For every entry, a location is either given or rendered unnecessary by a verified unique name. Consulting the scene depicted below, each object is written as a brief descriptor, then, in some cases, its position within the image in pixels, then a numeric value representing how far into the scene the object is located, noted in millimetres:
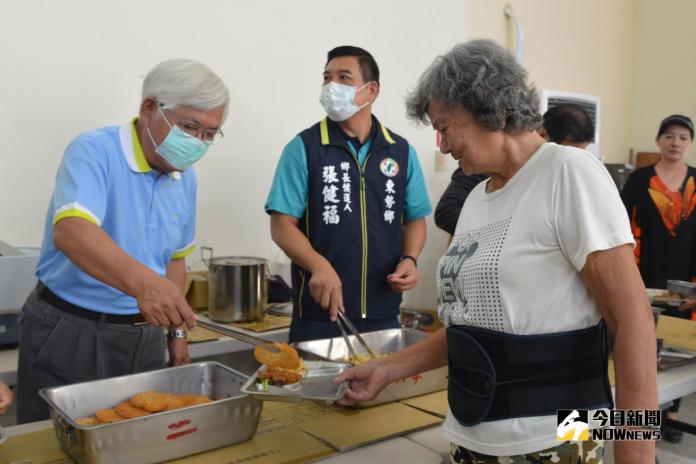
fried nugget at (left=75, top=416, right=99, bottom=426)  1249
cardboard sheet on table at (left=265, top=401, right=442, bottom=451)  1341
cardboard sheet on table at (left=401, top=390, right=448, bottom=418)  1511
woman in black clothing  3549
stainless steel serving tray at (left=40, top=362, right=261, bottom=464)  1119
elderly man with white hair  1627
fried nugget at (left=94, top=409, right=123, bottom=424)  1252
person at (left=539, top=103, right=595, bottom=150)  2234
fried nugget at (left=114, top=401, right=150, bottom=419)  1257
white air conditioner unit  4633
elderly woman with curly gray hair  980
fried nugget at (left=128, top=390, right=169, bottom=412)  1288
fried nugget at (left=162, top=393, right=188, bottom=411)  1298
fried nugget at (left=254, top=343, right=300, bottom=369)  1442
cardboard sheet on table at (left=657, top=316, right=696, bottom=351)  2113
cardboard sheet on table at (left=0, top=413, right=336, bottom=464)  1213
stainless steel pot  2529
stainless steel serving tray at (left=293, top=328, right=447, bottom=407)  1547
